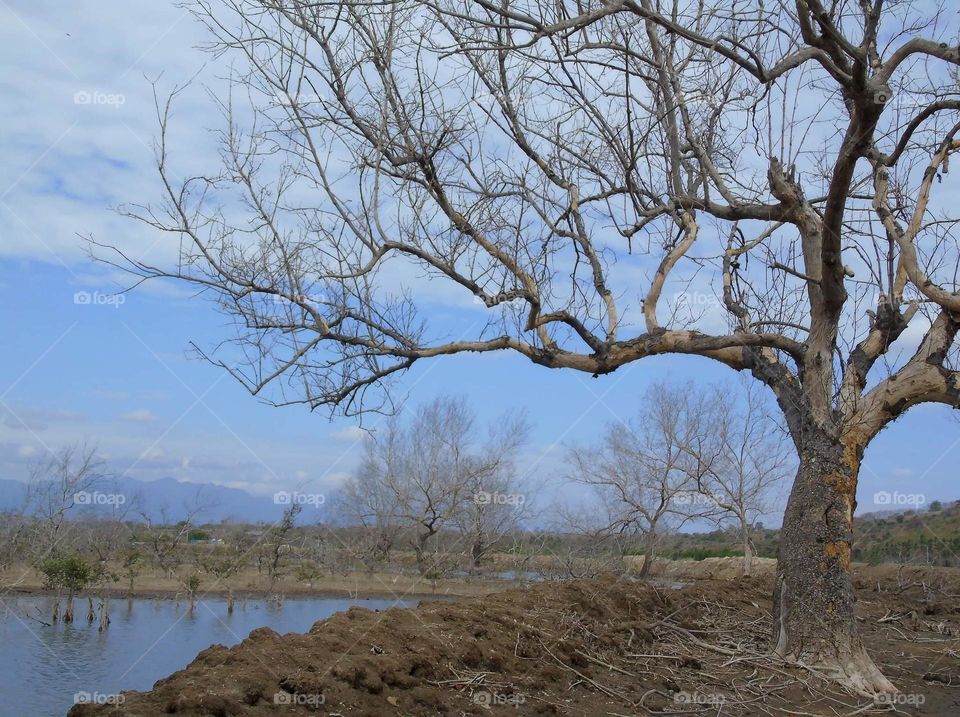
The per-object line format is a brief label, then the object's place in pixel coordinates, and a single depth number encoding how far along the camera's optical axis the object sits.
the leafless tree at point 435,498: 24.53
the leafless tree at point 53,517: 18.16
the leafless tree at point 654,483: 18.33
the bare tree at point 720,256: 6.17
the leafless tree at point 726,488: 19.75
